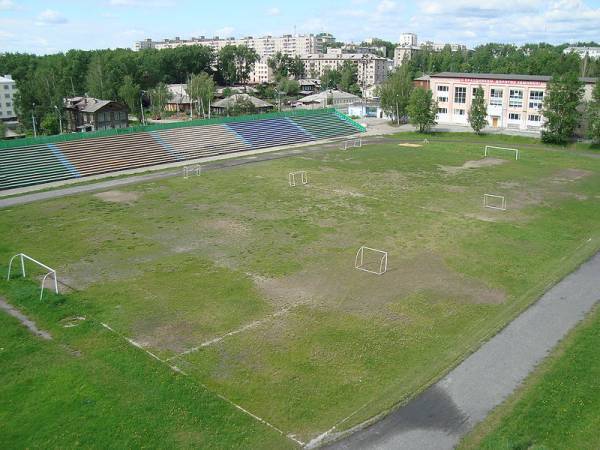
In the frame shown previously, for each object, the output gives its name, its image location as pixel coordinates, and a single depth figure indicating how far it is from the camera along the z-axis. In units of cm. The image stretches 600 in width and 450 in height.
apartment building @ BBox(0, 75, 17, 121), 9088
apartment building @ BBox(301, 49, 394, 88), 16462
